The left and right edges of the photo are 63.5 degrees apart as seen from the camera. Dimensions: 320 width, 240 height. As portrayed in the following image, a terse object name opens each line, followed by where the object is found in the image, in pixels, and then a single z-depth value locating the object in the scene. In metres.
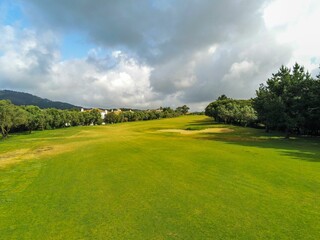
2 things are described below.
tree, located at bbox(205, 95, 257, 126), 103.06
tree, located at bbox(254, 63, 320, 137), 56.34
